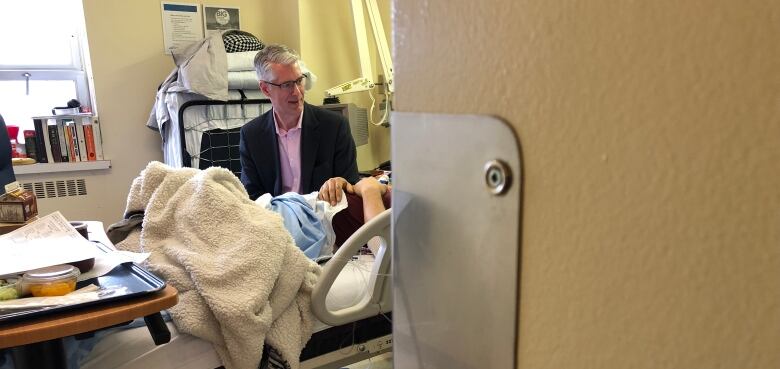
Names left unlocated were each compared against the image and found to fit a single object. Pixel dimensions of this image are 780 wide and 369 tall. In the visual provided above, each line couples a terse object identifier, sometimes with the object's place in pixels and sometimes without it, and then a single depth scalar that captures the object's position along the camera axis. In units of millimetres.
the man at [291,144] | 2160
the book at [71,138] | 2553
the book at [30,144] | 2494
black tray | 750
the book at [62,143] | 2547
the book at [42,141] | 2500
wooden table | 713
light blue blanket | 1532
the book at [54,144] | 2521
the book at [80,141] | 2576
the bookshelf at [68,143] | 2504
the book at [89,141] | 2596
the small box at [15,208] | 1225
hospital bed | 1065
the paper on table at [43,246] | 911
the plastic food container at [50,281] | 835
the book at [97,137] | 2619
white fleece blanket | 1089
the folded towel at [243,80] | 2570
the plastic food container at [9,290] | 812
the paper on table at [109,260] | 945
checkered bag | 2611
